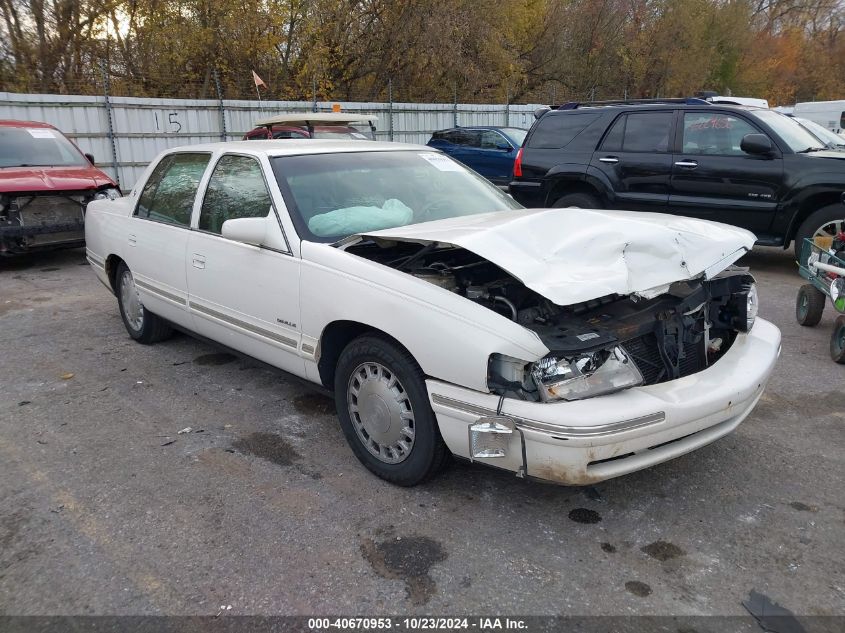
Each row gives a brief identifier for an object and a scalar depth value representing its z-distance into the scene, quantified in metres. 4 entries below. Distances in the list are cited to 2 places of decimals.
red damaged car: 8.00
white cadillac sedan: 2.75
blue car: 15.45
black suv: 7.26
